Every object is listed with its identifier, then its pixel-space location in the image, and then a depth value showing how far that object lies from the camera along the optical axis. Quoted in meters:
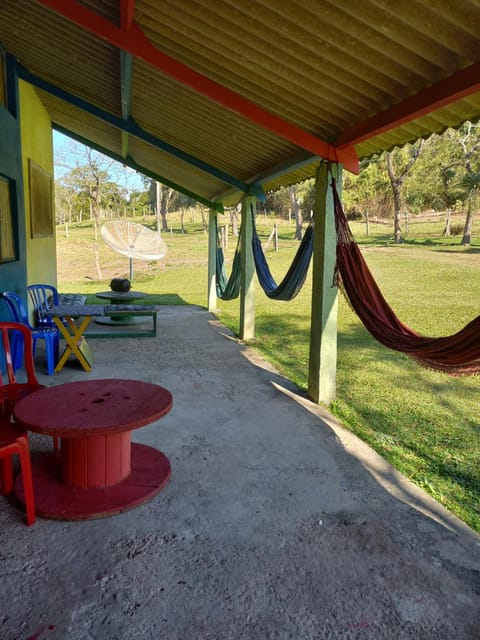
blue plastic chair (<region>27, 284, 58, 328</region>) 5.35
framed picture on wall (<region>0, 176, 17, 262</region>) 4.51
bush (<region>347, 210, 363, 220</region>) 30.42
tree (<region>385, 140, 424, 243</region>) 20.34
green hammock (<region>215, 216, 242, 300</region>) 6.95
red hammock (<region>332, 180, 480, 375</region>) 2.31
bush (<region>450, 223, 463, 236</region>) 24.54
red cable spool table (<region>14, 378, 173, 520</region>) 2.25
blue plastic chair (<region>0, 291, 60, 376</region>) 4.47
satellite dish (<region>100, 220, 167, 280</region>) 9.16
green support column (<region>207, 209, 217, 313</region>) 8.84
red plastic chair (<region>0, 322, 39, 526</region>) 2.10
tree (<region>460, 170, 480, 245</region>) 18.23
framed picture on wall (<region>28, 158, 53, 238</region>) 6.10
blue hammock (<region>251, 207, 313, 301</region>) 4.22
